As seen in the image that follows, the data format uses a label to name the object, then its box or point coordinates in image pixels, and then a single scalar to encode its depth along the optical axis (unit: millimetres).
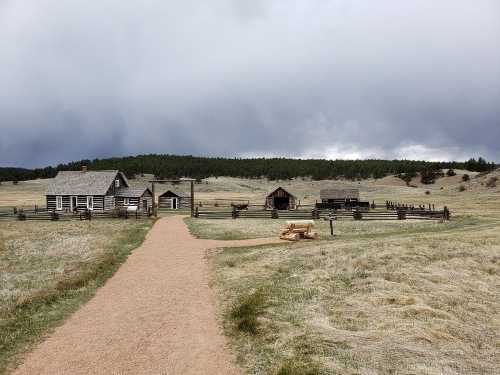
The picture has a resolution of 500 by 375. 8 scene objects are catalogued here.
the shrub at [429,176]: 134625
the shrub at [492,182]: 88050
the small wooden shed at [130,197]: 62938
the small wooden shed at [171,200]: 73438
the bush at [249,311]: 11125
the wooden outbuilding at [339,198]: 67938
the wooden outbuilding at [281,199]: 69312
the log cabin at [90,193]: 59531
